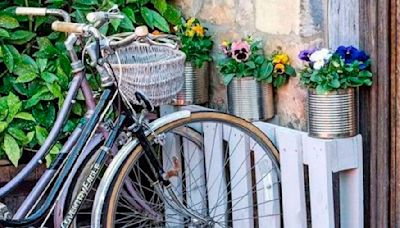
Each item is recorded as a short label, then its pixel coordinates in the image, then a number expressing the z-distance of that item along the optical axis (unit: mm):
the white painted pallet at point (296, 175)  5270
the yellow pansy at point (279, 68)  5789
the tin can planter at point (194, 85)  6676
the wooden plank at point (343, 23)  5250
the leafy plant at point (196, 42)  6652
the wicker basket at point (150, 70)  5414
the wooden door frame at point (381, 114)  5004
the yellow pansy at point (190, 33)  6715
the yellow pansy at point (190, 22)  6786
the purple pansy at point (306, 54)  5301
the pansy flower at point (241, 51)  5961
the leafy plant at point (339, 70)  5074
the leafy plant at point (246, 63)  5898
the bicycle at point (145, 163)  5281
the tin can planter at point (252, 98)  5984
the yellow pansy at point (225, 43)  6152
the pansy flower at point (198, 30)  6715
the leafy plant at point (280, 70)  5793
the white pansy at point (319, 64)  5168
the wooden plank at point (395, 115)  4973
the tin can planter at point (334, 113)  5145
